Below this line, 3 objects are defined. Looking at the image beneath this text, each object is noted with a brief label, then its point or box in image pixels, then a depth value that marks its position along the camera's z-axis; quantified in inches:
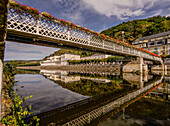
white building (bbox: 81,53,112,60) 2911.7
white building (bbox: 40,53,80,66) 3163.1
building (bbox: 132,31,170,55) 2420.3
